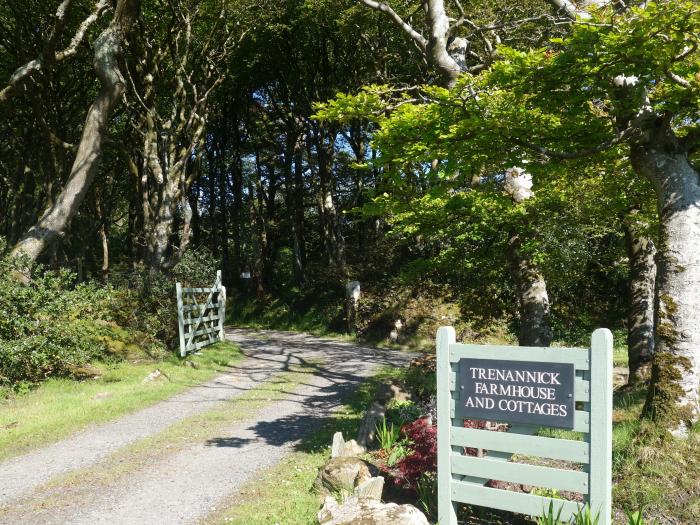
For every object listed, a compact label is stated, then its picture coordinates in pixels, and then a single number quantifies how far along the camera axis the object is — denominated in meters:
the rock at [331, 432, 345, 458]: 6.59
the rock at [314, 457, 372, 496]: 5.82
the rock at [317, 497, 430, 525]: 4.23
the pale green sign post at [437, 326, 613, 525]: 4.11
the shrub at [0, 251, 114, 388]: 10.69
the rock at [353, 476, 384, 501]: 5.27
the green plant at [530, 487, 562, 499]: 5.27
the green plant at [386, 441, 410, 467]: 6.70
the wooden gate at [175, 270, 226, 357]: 15.13
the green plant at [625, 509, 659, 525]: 4.07
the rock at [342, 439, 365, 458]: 6.91
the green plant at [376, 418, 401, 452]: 7.13
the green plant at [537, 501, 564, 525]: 4.14
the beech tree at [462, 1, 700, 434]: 4.83
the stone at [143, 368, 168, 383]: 12.20
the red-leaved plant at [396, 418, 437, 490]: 5.66
